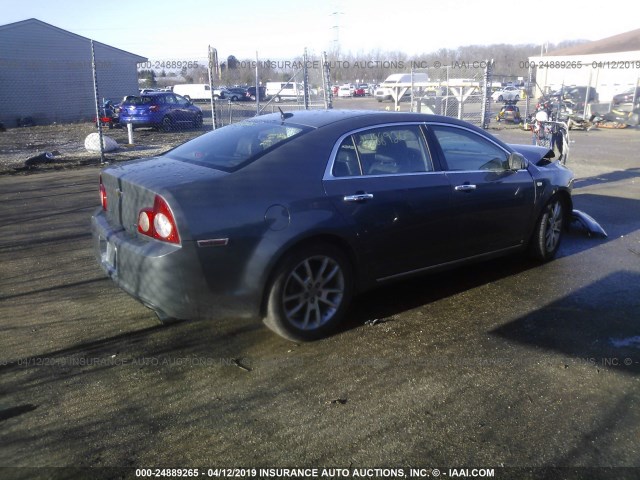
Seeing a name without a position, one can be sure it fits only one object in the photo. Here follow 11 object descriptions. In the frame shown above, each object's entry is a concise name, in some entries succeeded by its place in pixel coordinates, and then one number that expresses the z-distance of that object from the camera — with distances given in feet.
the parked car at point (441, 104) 66.19
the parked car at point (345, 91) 178.19
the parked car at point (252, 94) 145.42
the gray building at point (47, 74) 90.38
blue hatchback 71.46
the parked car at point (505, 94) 149.09
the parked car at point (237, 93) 153.89
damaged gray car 12.48
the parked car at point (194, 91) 163.73
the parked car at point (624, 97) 92.89
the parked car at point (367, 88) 185.97
